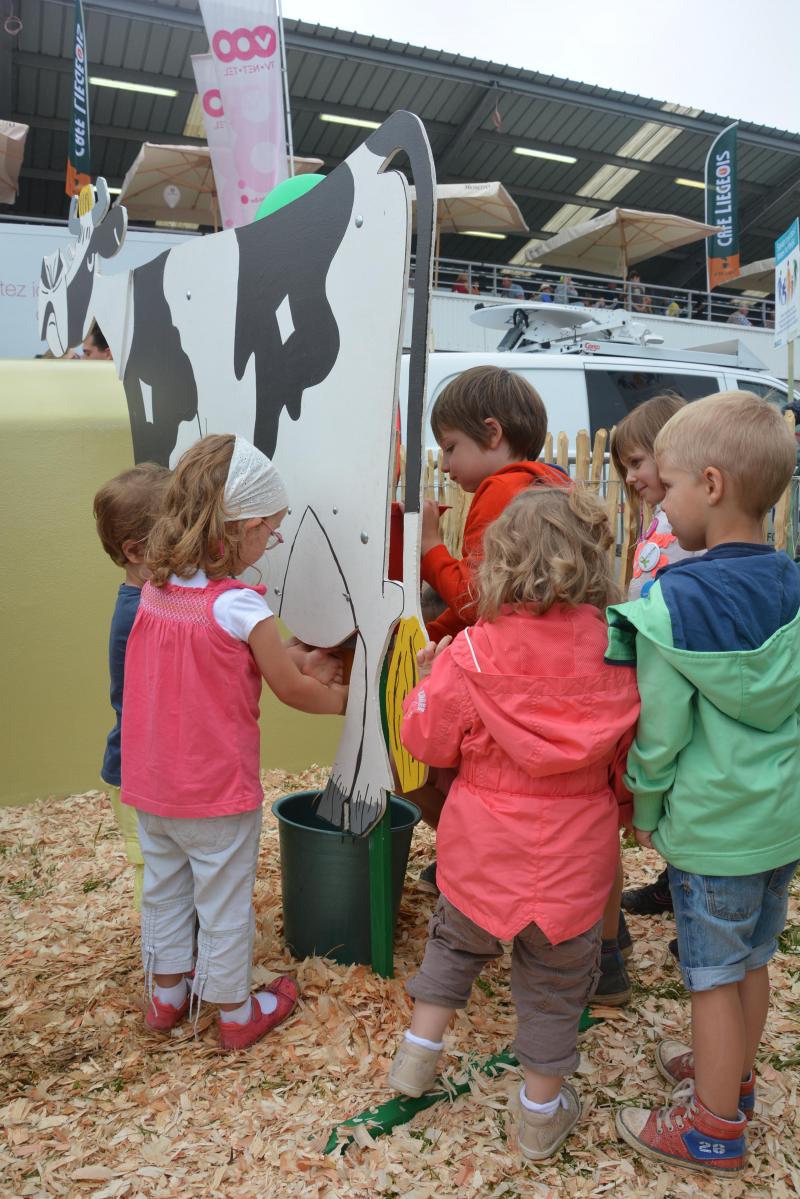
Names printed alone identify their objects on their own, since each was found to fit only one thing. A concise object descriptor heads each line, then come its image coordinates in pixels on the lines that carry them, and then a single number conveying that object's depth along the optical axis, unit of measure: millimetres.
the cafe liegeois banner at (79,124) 10055
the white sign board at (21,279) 10695
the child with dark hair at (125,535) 2500
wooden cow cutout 2145
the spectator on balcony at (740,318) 18016
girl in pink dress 2199
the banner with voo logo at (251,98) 5754
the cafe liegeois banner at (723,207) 16938
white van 6211
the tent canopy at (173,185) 11703
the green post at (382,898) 2453
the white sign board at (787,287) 6828
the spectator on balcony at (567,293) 15789
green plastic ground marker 1996
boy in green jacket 1724
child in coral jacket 1816
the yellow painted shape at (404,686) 2201
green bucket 2590
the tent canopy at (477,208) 13727
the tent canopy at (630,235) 15828
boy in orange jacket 2328
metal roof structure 14414
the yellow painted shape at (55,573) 3979
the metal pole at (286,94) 5102
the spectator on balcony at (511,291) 16188
